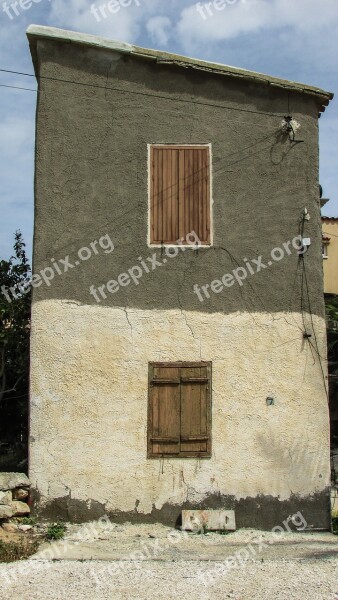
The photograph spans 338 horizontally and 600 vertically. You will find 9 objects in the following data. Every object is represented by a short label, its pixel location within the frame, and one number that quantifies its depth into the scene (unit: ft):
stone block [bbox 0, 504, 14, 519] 29.27
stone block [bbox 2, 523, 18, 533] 28.99
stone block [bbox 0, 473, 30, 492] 29.63
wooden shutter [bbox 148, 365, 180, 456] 30.60
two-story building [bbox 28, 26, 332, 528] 30.55
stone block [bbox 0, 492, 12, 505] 29.45
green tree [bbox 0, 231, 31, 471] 37.57
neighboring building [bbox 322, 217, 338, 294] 86.43
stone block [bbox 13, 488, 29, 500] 30.01
